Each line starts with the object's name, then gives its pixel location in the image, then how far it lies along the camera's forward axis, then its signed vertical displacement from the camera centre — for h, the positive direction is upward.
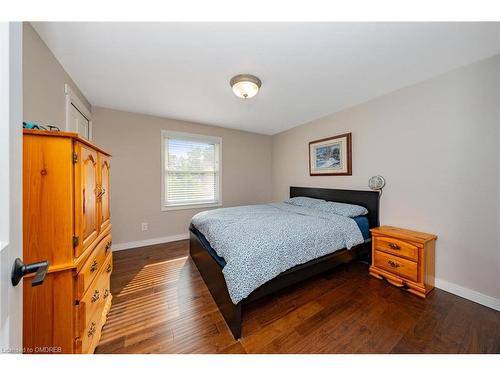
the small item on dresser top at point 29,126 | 0.95 +0.32
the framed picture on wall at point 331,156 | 2.88 +0.52
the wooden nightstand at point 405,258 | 1.83 -0.78
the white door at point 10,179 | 0.48 +0.02
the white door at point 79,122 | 2.11 +0.82
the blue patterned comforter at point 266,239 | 1.40 -0.51
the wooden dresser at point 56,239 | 0.88 -0.28
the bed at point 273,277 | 1.41 -0.83
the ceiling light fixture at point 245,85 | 1.94 +1.11
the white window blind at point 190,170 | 3.41 +0.30
